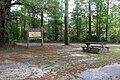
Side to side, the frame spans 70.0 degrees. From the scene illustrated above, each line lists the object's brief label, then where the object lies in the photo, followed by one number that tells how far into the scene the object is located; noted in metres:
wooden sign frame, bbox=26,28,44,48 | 6.47
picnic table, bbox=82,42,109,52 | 5.44
